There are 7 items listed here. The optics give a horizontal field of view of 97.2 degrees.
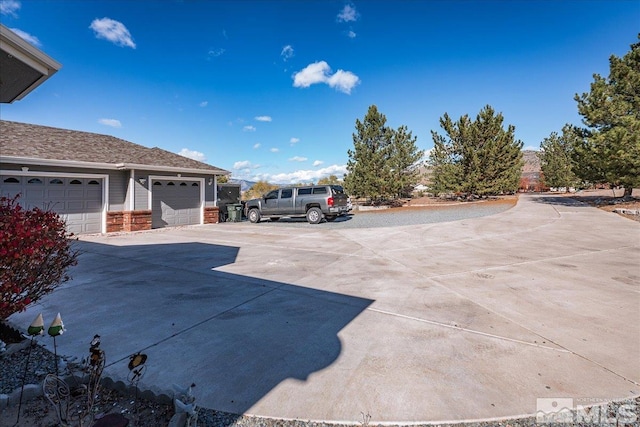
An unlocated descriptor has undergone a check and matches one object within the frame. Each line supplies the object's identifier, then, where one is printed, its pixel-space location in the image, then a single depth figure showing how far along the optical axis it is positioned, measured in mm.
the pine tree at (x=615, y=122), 14305
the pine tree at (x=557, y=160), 34906
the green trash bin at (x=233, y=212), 17297
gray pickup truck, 14828
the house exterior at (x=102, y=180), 10594
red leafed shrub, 2453
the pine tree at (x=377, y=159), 21469
